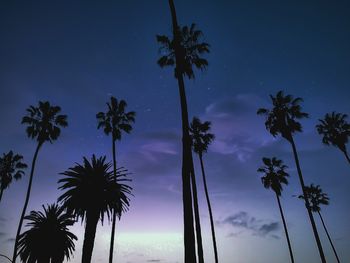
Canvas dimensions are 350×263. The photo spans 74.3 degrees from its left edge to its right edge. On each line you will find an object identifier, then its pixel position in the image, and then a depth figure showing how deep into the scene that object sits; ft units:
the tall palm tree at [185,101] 28.04
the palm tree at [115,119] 99.81
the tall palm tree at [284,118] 85.92
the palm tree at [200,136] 100.42
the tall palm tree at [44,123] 99.09
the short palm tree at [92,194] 60.80
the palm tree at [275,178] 111.14
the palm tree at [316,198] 140.32
